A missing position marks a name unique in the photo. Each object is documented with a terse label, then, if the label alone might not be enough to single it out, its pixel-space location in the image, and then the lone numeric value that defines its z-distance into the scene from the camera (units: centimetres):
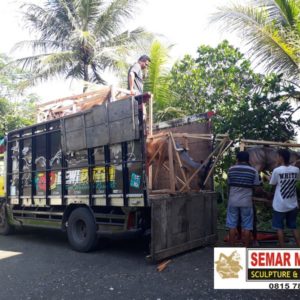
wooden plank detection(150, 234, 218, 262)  577
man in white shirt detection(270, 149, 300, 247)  557
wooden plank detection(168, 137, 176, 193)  621
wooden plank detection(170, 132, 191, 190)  631
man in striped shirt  591
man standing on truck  737
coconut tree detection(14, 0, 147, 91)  1417
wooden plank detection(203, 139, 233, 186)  668
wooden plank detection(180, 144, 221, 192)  642
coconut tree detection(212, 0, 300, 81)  875
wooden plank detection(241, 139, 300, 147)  652
